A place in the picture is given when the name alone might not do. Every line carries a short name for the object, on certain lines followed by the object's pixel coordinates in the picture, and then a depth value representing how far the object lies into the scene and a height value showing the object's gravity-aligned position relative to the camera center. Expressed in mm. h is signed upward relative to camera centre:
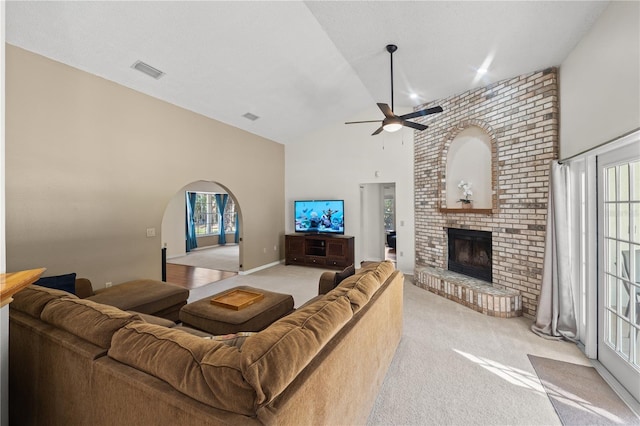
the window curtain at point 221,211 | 10664 +73
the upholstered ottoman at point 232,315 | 2432 -955
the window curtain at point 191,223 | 9148 -331
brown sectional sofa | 956 -657
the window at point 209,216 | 9906 -108
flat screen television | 6457 -99
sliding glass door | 2059 -458
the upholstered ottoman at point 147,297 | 2811 -897
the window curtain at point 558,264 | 2951 -595
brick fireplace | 3391 +416
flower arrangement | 4441 +329
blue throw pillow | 2598 -654
